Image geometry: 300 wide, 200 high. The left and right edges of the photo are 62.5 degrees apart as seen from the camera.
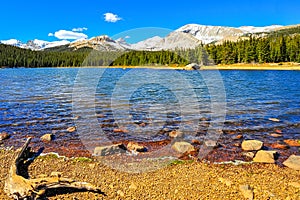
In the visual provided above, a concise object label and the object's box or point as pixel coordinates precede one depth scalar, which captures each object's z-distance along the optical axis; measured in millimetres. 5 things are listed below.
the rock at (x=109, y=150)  9875
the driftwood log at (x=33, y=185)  6261
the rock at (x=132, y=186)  7036
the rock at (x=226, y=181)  7259
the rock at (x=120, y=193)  6711
